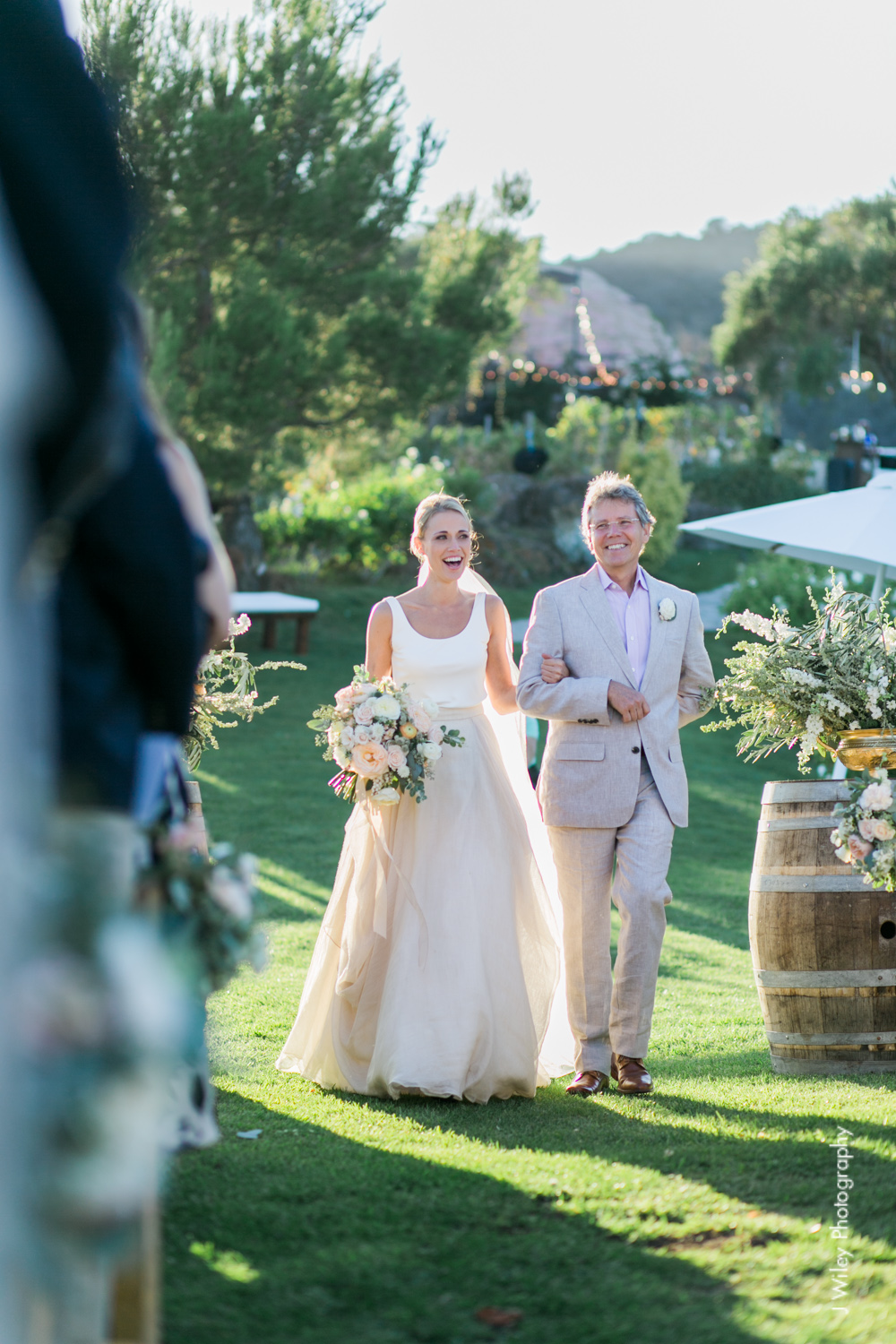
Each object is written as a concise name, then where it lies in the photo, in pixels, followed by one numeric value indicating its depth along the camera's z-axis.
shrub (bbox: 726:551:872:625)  18.84
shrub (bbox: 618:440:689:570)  23.70
